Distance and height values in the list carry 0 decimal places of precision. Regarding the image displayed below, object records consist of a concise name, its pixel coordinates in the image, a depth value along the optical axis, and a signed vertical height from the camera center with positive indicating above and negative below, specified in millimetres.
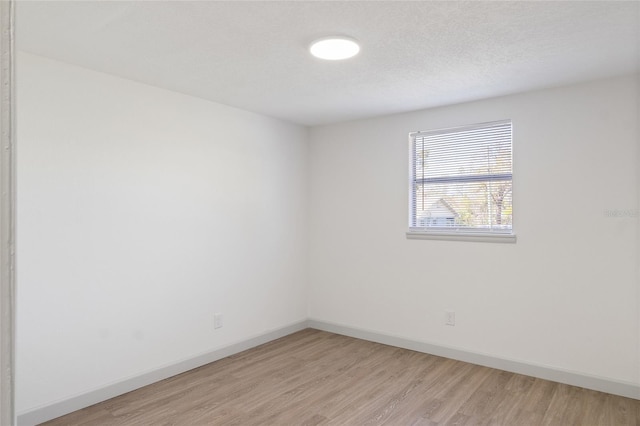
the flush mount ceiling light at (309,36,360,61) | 2433 +1029
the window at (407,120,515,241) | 3721 +321
